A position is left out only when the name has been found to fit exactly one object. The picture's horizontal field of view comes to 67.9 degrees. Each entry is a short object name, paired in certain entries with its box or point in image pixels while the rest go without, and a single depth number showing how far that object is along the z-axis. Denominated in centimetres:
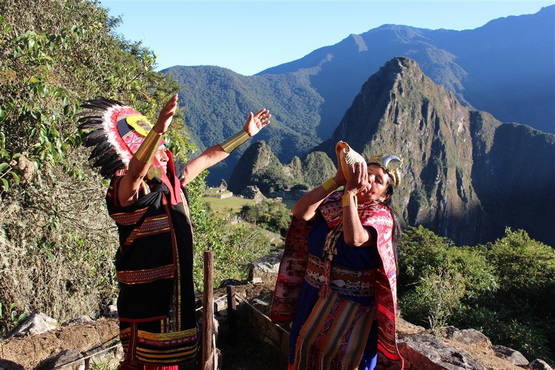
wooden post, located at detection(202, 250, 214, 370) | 224
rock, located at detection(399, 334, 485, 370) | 318
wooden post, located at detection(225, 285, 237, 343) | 439
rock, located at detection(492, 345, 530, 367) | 456
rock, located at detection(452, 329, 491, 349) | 484
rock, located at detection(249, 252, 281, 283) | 653
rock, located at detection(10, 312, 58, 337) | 412
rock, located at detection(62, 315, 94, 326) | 451
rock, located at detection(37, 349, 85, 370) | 337
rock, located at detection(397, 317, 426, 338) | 409
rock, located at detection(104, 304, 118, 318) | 543
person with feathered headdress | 207
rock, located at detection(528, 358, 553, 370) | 476
